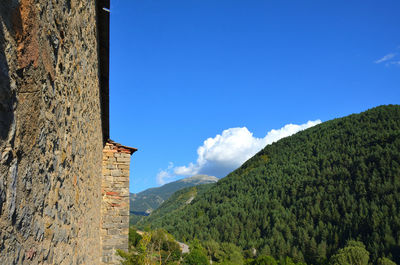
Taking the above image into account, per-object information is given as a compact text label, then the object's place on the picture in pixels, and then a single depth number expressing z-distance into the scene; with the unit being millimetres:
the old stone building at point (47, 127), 1268
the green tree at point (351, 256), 38125
